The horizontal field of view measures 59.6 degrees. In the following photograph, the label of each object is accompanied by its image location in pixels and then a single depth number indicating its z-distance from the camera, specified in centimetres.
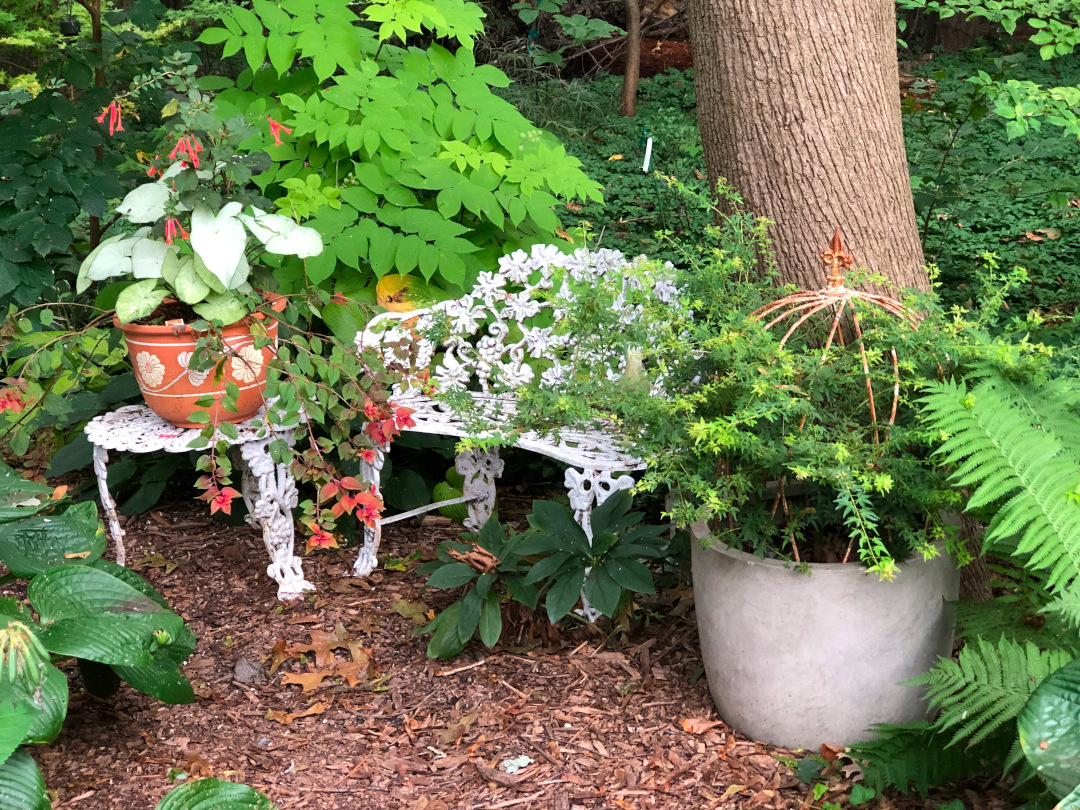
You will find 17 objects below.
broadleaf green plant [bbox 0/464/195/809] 171
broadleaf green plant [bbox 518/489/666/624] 248
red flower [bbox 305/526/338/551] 254
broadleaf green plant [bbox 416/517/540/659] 256
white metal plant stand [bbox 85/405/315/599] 277
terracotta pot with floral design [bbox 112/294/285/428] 270
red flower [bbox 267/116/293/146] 262
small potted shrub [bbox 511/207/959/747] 195
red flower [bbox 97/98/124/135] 247
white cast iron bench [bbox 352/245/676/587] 266
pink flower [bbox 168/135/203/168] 240
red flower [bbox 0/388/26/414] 262
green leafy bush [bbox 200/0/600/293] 304
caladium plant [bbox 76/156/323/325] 247
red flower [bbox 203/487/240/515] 248
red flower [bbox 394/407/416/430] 264
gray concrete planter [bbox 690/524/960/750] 204
